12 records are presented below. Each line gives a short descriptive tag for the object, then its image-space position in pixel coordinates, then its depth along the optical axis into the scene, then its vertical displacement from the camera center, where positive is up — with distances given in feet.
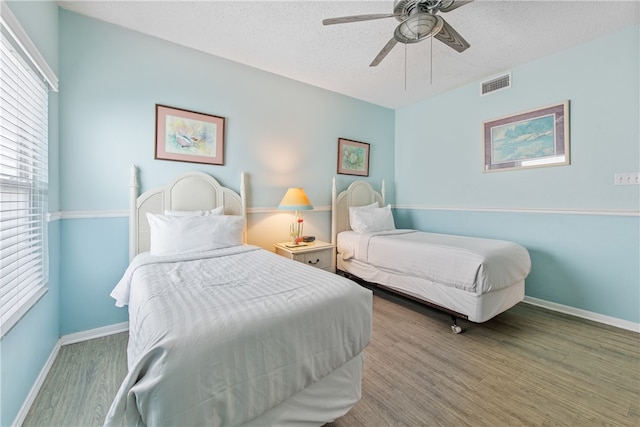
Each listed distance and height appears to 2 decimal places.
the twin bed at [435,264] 7.11 -1.68
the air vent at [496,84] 10.13 +5.24
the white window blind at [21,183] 4.18 +0.55
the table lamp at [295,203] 9.74 +0.36
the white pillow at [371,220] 11.50 -0.35
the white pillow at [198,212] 7.86 +0.00
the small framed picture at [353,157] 12.37 +2.76
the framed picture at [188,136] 8.06 +2.52
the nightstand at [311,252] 9.24 -1.50
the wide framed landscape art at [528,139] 8.91 +2.77
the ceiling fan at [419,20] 5.18 +4.11
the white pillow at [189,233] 7.00 -0.61
